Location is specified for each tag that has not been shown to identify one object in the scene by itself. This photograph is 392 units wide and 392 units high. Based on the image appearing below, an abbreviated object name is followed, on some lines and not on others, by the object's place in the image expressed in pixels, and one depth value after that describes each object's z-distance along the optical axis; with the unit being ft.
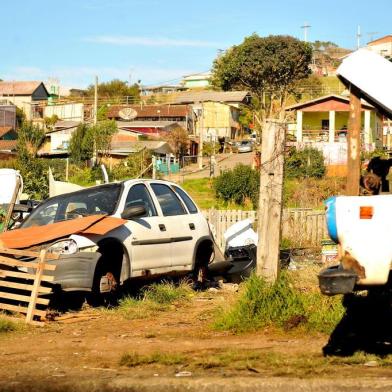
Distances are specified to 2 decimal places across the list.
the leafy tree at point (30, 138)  183.93
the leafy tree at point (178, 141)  211.61
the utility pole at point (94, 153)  177.97
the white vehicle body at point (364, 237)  20.27
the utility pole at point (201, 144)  185.47
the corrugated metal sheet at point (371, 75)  21.24
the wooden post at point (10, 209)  39.38
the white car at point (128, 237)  33.63
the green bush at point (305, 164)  135.95
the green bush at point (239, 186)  116.88
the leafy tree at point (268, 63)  252.83
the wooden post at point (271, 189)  31.12
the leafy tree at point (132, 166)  151.02
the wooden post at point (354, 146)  22.57
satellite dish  247.50
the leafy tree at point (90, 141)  178.40
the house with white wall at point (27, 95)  292.81
